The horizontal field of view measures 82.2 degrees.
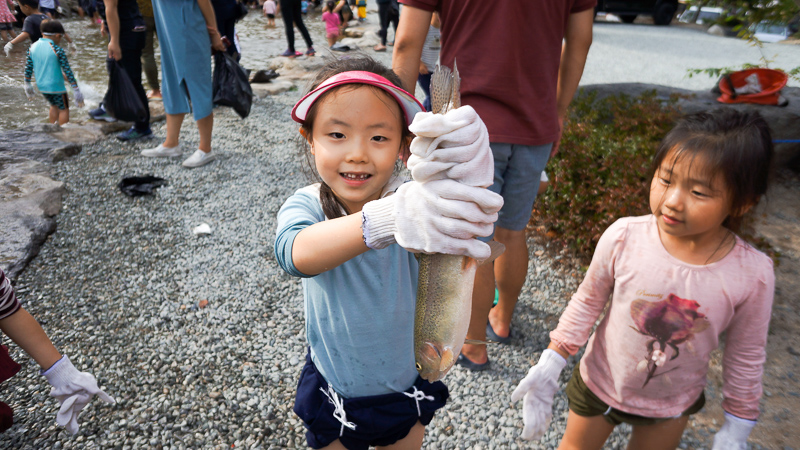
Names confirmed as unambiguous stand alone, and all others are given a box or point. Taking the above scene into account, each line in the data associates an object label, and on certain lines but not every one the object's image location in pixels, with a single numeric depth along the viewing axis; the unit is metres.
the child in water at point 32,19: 7.08
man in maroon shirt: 2.34
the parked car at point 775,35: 12.64
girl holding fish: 1.14
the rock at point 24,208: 3.97
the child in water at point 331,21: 12.87
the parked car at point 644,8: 16.89
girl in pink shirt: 1.62
